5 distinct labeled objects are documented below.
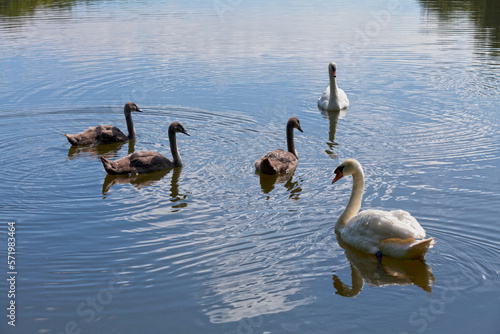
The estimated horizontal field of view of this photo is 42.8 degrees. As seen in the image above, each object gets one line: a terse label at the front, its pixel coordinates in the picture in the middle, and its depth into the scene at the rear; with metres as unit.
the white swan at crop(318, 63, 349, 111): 17.69
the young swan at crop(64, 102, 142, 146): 14.87
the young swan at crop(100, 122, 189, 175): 12.86
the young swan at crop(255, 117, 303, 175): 12.52
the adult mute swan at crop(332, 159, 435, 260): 8.71
